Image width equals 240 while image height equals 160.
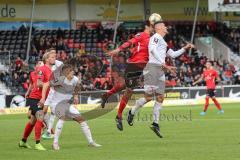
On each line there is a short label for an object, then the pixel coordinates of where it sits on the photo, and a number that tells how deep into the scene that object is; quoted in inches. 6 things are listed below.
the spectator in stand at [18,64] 1646.2
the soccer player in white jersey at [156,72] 707.4
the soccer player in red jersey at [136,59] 763.4
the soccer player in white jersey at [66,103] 637.3
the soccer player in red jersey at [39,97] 643.5
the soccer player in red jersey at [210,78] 1361.2
